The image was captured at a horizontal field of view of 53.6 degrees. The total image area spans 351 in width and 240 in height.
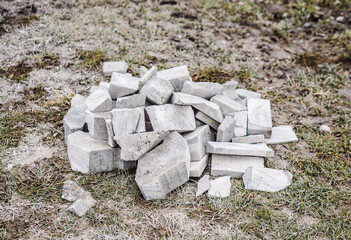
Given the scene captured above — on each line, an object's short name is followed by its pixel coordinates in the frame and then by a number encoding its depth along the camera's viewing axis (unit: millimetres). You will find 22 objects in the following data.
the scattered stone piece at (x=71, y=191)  3090
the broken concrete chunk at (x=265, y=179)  3291
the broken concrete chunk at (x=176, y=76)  3753
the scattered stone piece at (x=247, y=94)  4255
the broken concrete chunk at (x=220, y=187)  3184
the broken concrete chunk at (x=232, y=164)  3428
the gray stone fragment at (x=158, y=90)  3445
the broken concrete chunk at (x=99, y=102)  3389
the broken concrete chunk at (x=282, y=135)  3901
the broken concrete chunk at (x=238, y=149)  3441
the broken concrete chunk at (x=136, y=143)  3186
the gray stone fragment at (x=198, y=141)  3432
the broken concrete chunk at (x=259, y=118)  3771
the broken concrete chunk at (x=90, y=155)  3270
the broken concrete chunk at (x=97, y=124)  3350
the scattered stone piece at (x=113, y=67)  4539
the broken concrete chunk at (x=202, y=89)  3658
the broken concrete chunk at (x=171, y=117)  3291
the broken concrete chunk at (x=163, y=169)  3098
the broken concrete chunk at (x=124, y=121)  3224
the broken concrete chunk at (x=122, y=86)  3549
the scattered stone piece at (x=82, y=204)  2941
